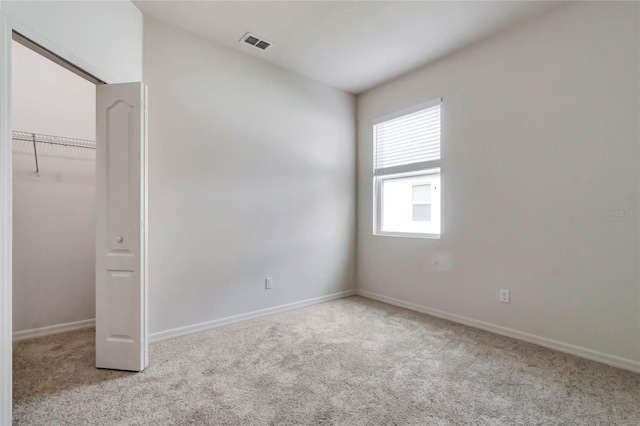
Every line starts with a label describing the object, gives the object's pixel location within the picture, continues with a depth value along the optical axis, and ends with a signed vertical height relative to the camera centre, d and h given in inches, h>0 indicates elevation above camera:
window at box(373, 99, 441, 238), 141.6 +20.2
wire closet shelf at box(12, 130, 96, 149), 112.1 +28.0
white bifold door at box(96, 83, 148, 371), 88.8 -1.7
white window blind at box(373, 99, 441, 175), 140.6 +35.9
